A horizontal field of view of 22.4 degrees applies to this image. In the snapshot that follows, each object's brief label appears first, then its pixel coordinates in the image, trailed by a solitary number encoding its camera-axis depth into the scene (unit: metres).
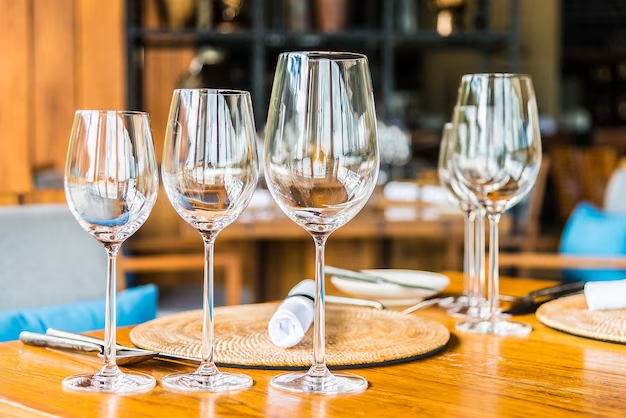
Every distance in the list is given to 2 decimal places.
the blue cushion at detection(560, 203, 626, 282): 3.46
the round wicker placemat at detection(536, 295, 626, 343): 1.33
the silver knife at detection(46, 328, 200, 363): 1.21
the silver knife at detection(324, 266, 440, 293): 1.57
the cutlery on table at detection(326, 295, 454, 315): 1.49
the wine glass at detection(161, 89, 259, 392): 1.13
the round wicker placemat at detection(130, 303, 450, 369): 1.21
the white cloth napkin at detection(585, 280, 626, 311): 1.42
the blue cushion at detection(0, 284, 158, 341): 1.56
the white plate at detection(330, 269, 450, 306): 1.56
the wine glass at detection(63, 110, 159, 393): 1.15
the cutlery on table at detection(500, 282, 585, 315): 1.49
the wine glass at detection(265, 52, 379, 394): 1.11
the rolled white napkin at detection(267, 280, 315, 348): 1.26
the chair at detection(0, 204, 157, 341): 2.10
